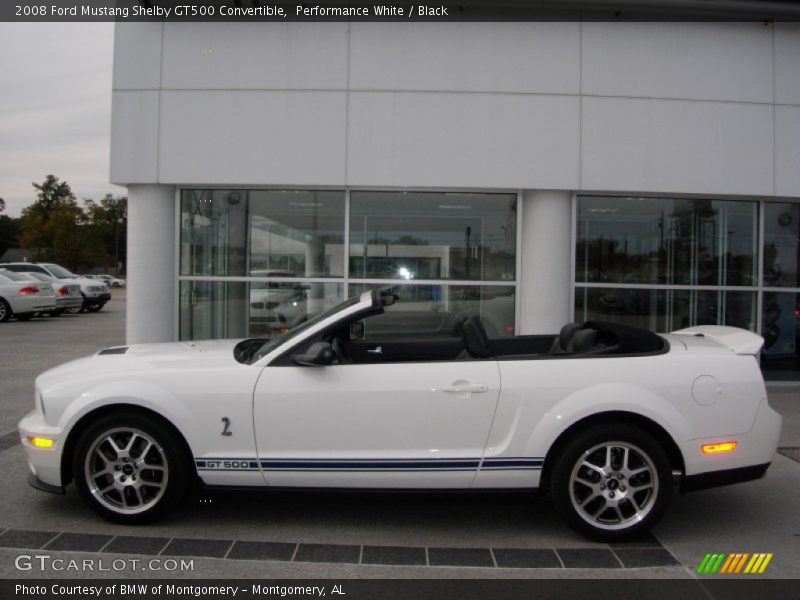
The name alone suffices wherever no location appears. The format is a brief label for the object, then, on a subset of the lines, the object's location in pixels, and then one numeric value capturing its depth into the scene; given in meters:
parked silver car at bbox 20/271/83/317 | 21.14
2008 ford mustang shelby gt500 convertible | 4.15
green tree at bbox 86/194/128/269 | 78.56
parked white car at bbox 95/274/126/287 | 68.84
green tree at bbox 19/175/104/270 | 64.56
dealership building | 8.81
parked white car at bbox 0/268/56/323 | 19.36
